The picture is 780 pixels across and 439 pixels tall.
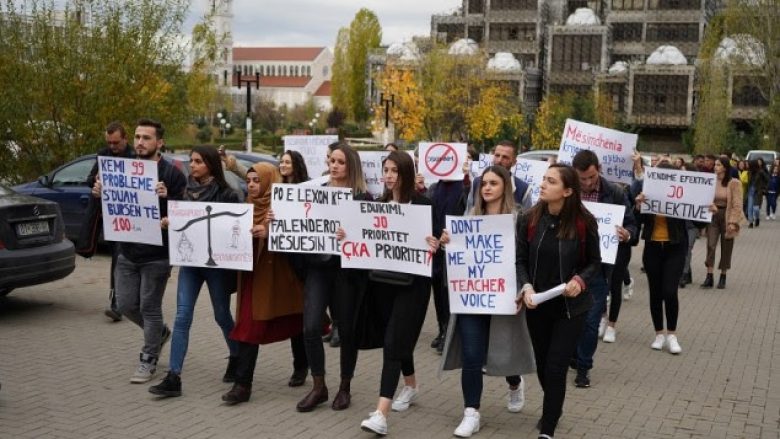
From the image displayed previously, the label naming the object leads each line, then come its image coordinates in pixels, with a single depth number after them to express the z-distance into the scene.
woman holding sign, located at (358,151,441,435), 6.91
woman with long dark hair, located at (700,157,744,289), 14.41
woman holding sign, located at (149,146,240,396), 7.79
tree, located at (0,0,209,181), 20.17
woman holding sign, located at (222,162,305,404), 7.55
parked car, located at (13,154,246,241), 16.08
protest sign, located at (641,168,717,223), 10.07
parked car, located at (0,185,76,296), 10.66
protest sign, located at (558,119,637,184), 11.02
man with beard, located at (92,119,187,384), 8.13
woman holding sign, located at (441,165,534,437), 6.87
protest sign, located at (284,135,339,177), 14.00
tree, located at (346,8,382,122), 100.94
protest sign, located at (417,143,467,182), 10.28
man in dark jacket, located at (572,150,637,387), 8.59
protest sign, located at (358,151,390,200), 12.56
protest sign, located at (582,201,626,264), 8.66
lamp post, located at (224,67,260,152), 35.88
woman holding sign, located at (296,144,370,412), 7.33
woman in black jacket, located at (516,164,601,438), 6.52
